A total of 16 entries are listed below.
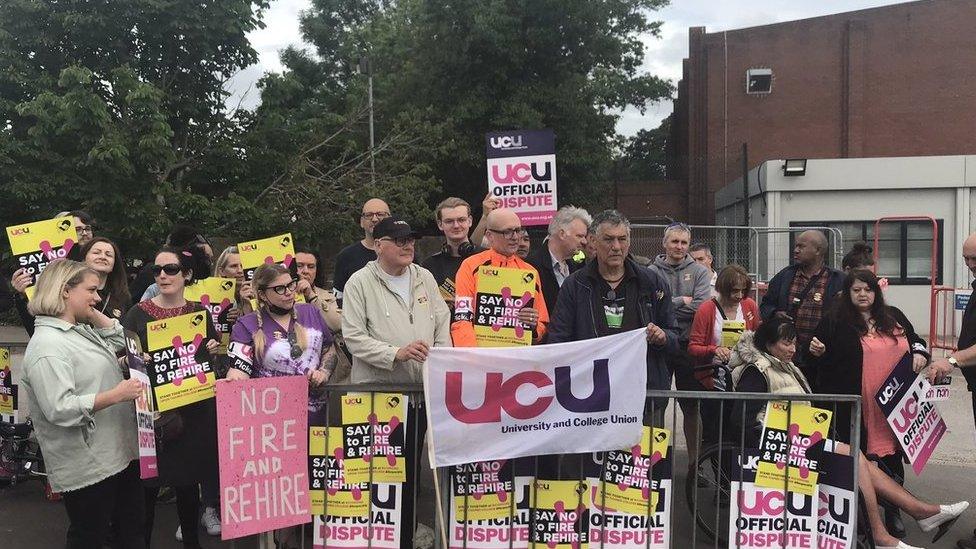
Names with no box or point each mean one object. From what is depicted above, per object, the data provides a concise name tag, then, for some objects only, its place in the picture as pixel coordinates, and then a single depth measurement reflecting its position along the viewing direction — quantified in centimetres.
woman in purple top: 436
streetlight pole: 2088
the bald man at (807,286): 582
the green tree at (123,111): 1502
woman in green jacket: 365
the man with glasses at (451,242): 539
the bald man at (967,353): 508
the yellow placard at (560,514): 423
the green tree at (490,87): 2445
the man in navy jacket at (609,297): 456
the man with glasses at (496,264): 469
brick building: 3023
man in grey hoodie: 616
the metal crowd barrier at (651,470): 420
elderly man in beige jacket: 439
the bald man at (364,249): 594
